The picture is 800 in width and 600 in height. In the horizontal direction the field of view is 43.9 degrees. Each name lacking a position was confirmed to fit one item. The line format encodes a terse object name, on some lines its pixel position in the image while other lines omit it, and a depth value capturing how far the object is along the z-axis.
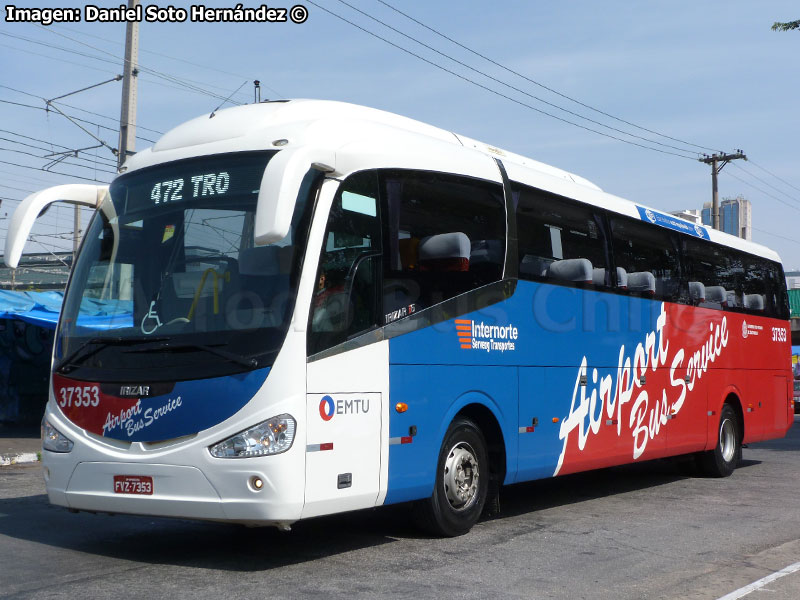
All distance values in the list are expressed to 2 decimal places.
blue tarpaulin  17.42
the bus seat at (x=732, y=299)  14.70
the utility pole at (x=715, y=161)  51.40
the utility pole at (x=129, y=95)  18.77
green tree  19.09
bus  6.84
